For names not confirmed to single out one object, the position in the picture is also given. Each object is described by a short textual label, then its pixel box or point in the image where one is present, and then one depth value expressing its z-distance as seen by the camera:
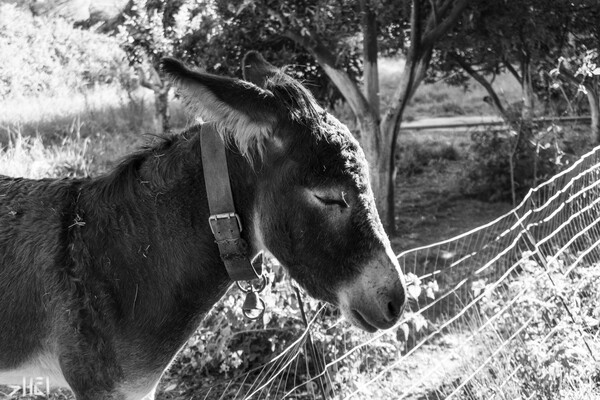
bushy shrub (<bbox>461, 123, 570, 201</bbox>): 9.16
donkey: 2.12
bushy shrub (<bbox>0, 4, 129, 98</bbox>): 14.45
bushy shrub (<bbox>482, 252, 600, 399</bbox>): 3.41
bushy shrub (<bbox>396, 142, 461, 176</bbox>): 11.81
